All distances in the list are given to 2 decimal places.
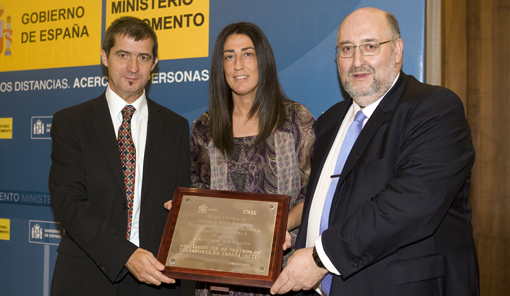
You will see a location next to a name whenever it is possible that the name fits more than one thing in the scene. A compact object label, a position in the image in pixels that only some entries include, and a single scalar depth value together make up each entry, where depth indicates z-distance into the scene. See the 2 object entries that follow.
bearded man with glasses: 1.91
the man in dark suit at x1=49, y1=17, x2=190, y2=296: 2.46
